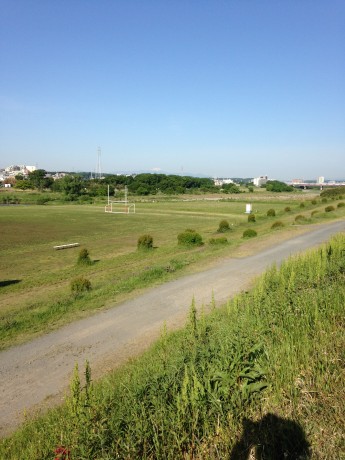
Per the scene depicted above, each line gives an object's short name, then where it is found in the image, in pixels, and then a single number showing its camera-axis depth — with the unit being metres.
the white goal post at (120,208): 74.40
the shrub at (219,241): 24.56
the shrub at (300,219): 35.16
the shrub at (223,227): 35.25
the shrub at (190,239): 25.64
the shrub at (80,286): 14.04
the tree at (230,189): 159.06
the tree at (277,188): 172.75
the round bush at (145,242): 25.92
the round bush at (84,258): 21.62
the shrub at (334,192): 87.62
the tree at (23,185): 151.25
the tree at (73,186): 122.50
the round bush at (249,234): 27.15
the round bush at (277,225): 31.61
